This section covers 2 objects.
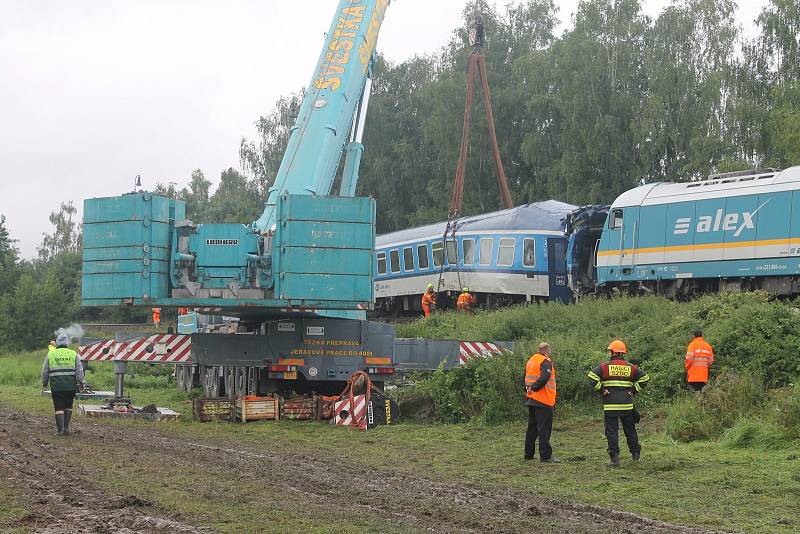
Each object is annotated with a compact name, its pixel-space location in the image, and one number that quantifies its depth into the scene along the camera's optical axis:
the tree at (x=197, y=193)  73.53
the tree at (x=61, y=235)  103.44
